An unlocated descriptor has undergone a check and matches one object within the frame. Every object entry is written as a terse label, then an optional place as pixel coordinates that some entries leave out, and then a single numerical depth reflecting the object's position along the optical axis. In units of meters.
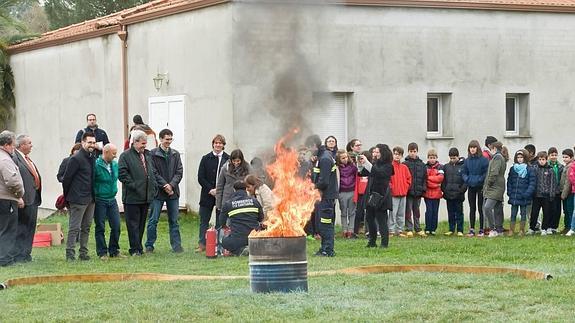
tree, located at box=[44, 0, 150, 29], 54.69
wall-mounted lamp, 28.52
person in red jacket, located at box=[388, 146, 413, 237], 23.19
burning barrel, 13.30
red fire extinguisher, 18.78
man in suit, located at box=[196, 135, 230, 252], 20.78
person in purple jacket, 22.77
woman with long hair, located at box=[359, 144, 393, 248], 19.84
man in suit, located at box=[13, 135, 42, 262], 18.58
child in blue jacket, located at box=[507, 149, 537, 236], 23.09
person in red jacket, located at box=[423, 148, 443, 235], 23.52
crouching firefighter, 18.70
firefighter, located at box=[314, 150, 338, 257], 18.44
